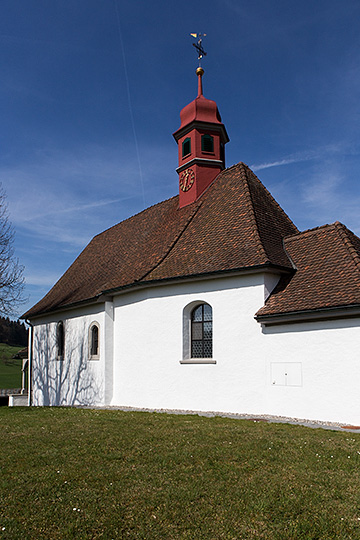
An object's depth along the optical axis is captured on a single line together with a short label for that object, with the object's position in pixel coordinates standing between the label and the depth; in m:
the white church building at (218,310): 11.85
